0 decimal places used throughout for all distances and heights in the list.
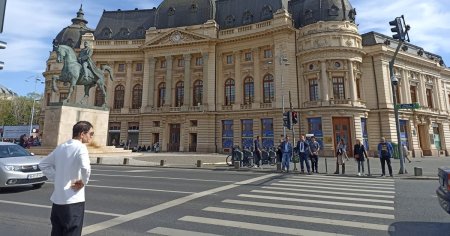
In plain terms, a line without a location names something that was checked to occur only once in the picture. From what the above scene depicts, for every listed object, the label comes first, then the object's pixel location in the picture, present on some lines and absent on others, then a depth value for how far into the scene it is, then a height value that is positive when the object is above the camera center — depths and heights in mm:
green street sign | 16272 +2941
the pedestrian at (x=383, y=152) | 15086 +247
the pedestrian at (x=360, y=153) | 15641 +168
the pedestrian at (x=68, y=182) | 3076 -294
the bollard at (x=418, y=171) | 14874 -760
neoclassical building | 37094 +11693
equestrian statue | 23094 +7327
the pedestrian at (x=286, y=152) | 16922 +253
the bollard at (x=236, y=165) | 19031 -597
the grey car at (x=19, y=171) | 8766 -511
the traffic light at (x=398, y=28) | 14375 +6459
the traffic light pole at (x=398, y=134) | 16031 +1334
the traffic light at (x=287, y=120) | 18584 +2358
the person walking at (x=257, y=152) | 20344 +293
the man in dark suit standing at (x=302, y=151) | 16422 +305
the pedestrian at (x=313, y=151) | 16344 +305
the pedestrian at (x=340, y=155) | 16094 +84
